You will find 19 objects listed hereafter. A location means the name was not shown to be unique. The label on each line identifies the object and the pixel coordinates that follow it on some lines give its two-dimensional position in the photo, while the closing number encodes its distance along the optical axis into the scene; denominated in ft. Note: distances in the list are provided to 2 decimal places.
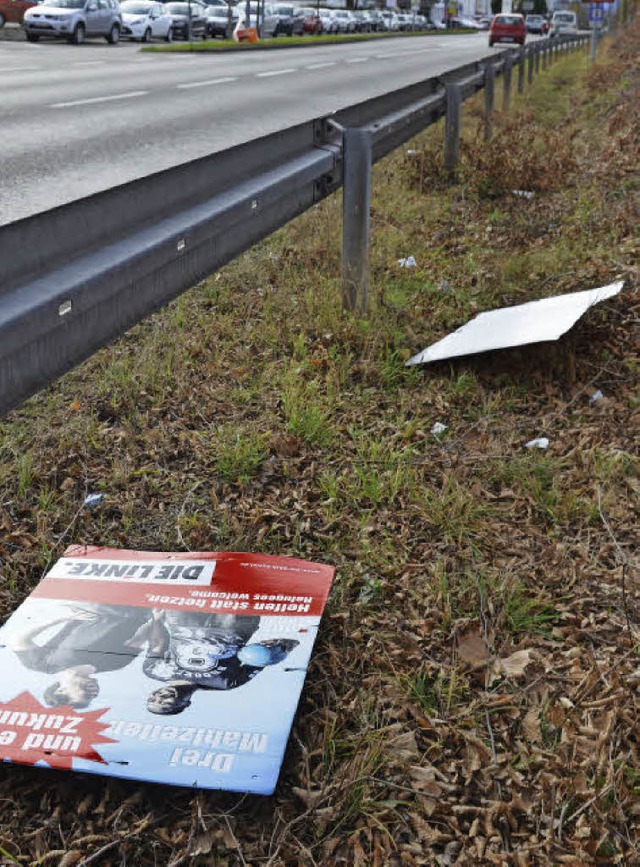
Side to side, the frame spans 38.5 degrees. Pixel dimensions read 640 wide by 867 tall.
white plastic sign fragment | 14.61
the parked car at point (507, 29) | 150.41
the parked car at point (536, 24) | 228.22
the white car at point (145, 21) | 111.14
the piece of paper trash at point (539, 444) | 12.72
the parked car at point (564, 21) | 236.02
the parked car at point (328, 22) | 177.37
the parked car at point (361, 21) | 200.60
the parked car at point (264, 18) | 142.82
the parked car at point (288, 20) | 155.22
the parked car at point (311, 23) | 164.14
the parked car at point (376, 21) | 212.64
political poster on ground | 7.14
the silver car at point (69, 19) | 92.12
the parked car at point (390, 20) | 222.28
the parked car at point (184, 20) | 121.08
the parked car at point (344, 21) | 186.60
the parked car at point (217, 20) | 132.36
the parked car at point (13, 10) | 100.17
